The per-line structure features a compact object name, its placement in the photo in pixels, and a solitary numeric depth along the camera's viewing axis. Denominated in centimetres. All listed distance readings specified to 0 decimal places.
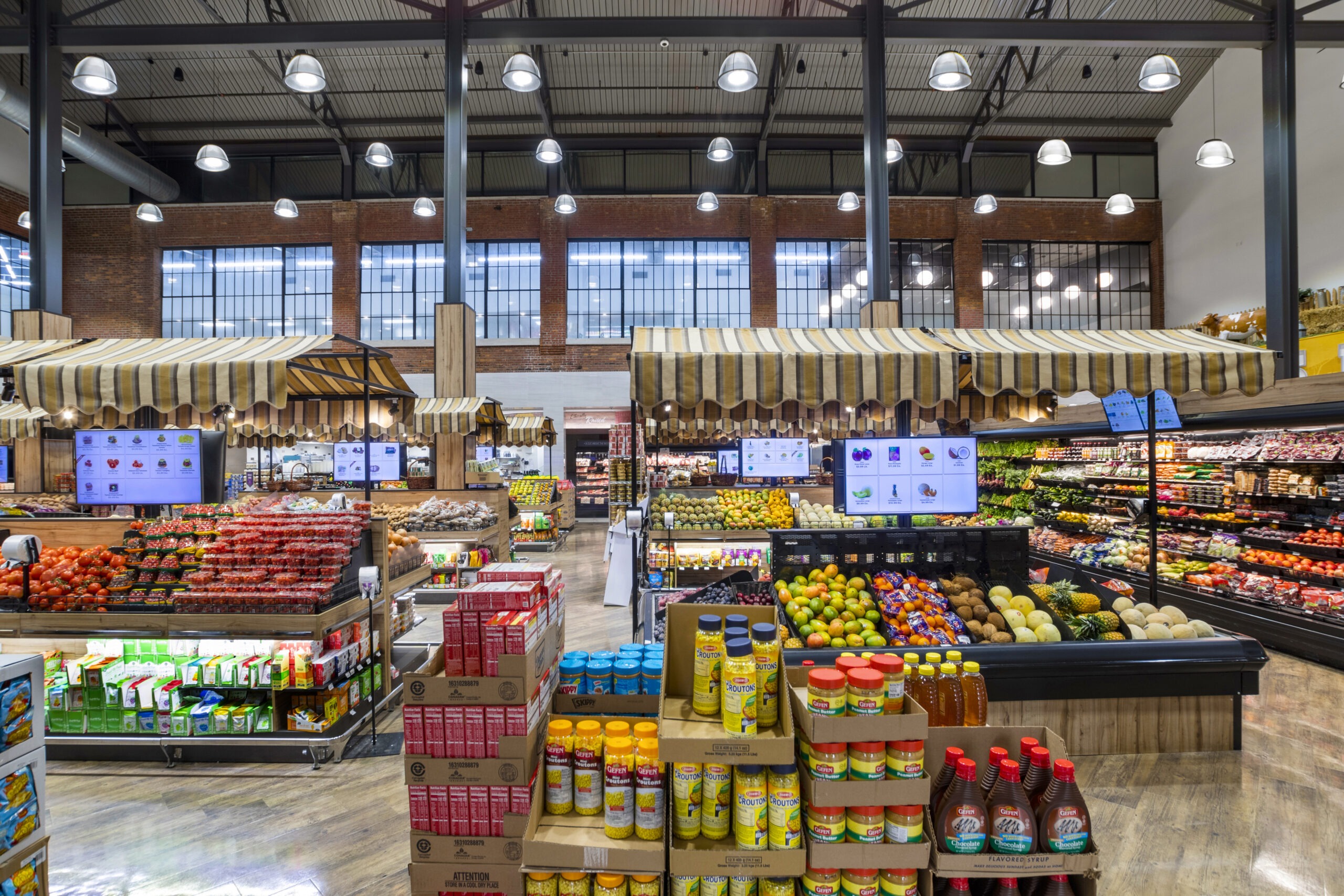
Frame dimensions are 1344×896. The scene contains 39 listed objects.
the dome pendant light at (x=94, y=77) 650
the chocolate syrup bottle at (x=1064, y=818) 170
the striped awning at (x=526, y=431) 1101
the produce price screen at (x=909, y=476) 451
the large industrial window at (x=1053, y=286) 1507
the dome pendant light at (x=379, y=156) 977
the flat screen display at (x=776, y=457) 811
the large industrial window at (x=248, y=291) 1527
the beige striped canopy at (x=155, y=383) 366
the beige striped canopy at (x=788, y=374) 361
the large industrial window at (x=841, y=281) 1517
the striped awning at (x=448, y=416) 763
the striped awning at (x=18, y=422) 738
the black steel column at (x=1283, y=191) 739
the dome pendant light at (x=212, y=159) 906
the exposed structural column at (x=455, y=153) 778
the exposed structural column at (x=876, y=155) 684
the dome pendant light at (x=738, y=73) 650
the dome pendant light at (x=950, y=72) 648
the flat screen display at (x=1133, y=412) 440
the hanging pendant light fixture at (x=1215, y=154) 830
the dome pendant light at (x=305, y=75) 667
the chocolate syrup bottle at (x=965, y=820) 173
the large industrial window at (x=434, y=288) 1520
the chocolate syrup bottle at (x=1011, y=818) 171
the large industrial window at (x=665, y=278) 1517
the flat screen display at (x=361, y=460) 766
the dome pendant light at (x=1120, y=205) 1021
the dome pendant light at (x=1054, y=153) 823
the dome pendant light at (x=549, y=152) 975
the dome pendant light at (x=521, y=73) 697
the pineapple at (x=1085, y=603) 410
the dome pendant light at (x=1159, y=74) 664
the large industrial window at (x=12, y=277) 1345
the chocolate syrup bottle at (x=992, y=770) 179
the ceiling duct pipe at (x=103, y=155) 1027
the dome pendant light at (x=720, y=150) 959
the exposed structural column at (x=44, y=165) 705
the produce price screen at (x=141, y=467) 429
